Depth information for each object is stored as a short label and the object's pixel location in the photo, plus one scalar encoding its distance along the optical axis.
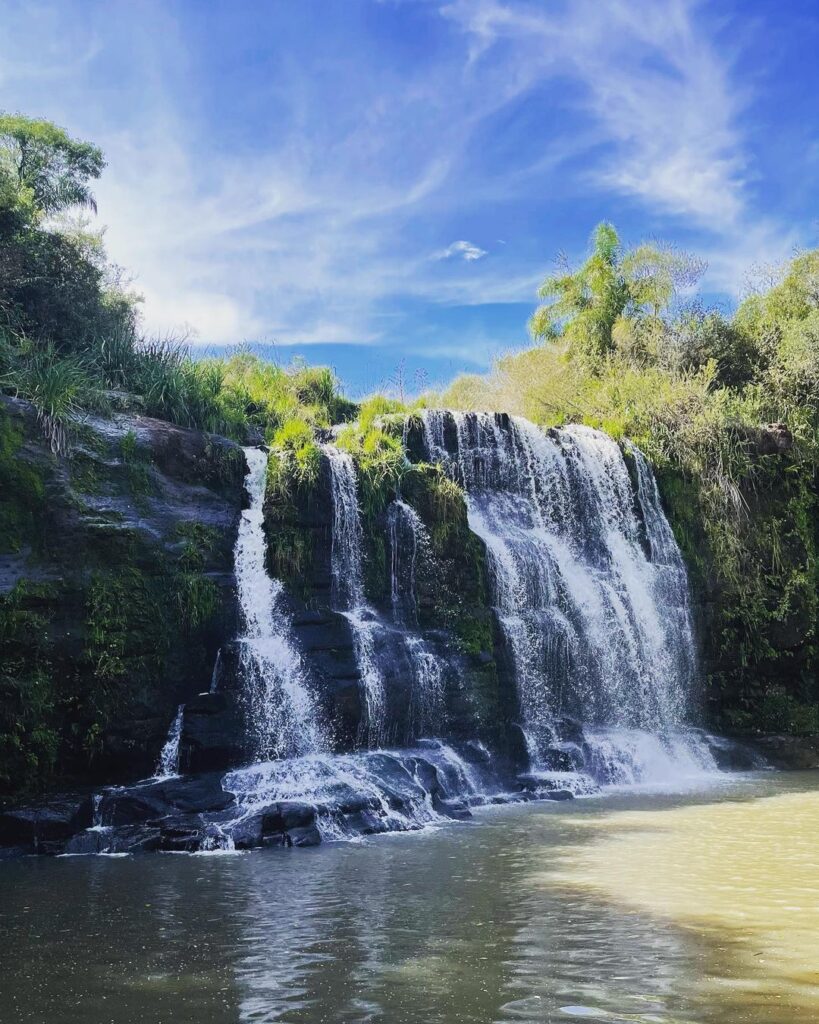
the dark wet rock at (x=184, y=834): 9.62
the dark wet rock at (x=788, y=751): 16.84
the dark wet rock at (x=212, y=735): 12.07
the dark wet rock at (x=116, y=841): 9.69
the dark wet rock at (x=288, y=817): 10.05
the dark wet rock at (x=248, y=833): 9.71
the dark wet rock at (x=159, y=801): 10.45
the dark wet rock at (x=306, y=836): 9.84
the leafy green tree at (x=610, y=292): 28.59
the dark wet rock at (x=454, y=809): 11.20
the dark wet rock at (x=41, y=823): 9.92
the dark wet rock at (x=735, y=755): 16.17
